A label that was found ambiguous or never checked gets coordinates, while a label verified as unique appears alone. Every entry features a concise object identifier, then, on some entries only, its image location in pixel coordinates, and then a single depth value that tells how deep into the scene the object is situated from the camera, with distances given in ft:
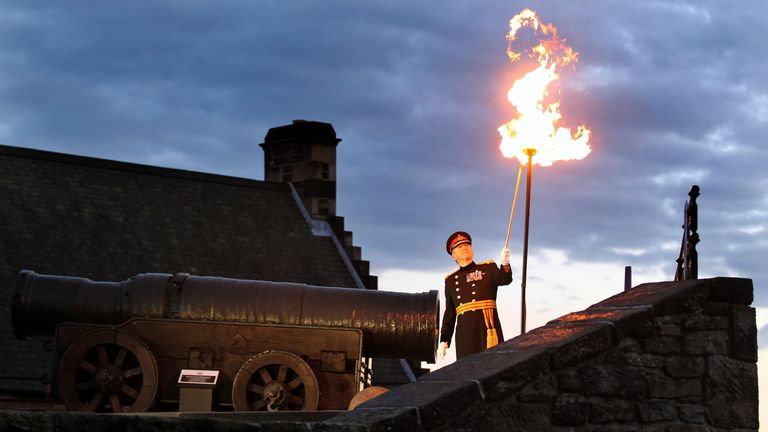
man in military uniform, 40.93
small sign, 46.24
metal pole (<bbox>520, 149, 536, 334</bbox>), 46.55
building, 82.38
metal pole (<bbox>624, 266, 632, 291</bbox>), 63.41
